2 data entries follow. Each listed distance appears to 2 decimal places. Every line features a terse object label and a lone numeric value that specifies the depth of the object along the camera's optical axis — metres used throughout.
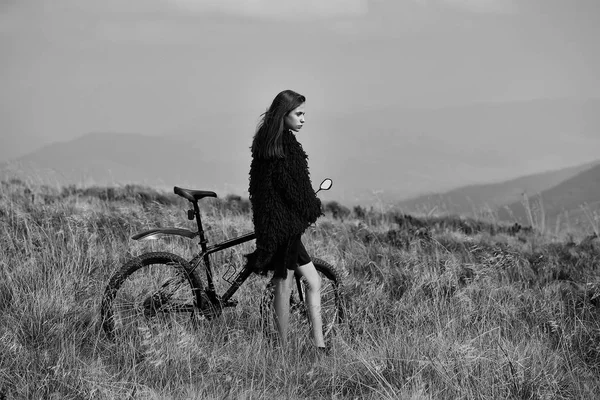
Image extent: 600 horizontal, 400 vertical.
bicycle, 10.42
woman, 9.80
